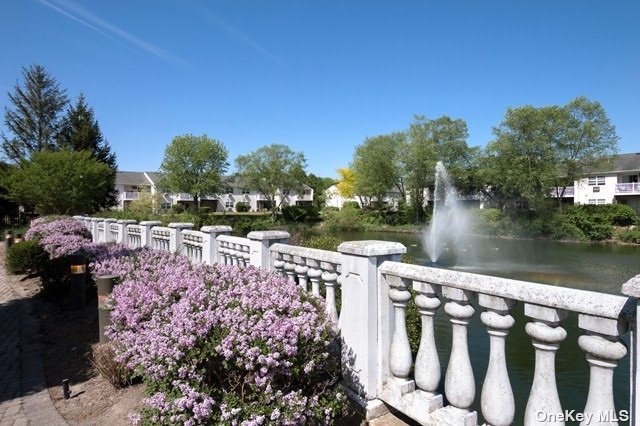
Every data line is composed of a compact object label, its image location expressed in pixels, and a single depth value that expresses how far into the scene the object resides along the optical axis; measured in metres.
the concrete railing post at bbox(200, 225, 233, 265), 7.52
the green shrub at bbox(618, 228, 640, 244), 31.29
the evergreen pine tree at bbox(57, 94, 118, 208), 42.81
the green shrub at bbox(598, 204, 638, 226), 35.97
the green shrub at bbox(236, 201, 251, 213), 75.62
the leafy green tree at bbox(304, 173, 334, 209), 76.79
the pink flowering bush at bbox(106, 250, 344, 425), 2.86
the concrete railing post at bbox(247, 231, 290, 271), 5.38
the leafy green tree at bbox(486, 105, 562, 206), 38.03
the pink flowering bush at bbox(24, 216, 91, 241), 15.52
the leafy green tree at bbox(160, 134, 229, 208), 55.31
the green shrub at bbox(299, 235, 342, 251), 8.76
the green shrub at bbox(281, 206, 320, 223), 62.09
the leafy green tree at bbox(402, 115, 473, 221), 46.97
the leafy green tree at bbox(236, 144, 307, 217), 61.88
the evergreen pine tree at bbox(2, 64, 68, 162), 44.97
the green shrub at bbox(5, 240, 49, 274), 11.99
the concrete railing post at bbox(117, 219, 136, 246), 13.29
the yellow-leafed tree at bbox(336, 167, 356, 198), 67.81
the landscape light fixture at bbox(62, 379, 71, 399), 4.48
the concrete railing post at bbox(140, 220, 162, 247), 11.34
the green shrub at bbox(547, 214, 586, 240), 35.06
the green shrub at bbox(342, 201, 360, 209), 59.61
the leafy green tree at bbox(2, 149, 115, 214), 24.30
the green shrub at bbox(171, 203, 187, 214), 52.88
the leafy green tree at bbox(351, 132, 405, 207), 53.34
